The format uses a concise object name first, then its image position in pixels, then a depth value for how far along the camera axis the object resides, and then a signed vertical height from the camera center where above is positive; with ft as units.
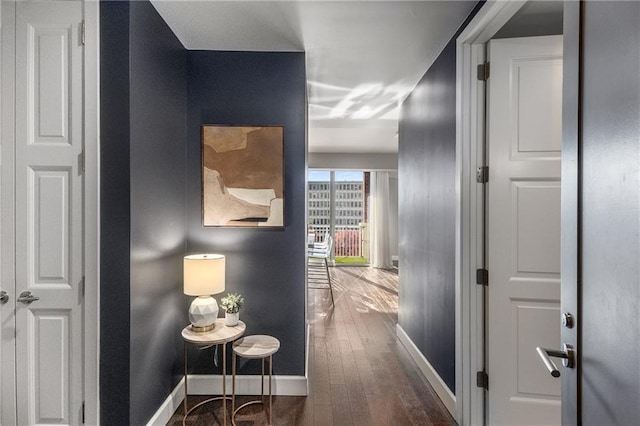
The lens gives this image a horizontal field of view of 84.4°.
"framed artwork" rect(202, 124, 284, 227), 8.61 +0.83
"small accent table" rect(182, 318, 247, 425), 7.04 -2.60
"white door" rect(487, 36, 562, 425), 6.59 -0.29
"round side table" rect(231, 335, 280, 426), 7.34 -2.98
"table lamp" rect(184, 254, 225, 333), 7.33 -1.63
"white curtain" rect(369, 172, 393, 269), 27.14 -0.63
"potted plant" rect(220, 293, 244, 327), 7.81 -2.20
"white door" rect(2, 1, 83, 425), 5.90 +0.14
